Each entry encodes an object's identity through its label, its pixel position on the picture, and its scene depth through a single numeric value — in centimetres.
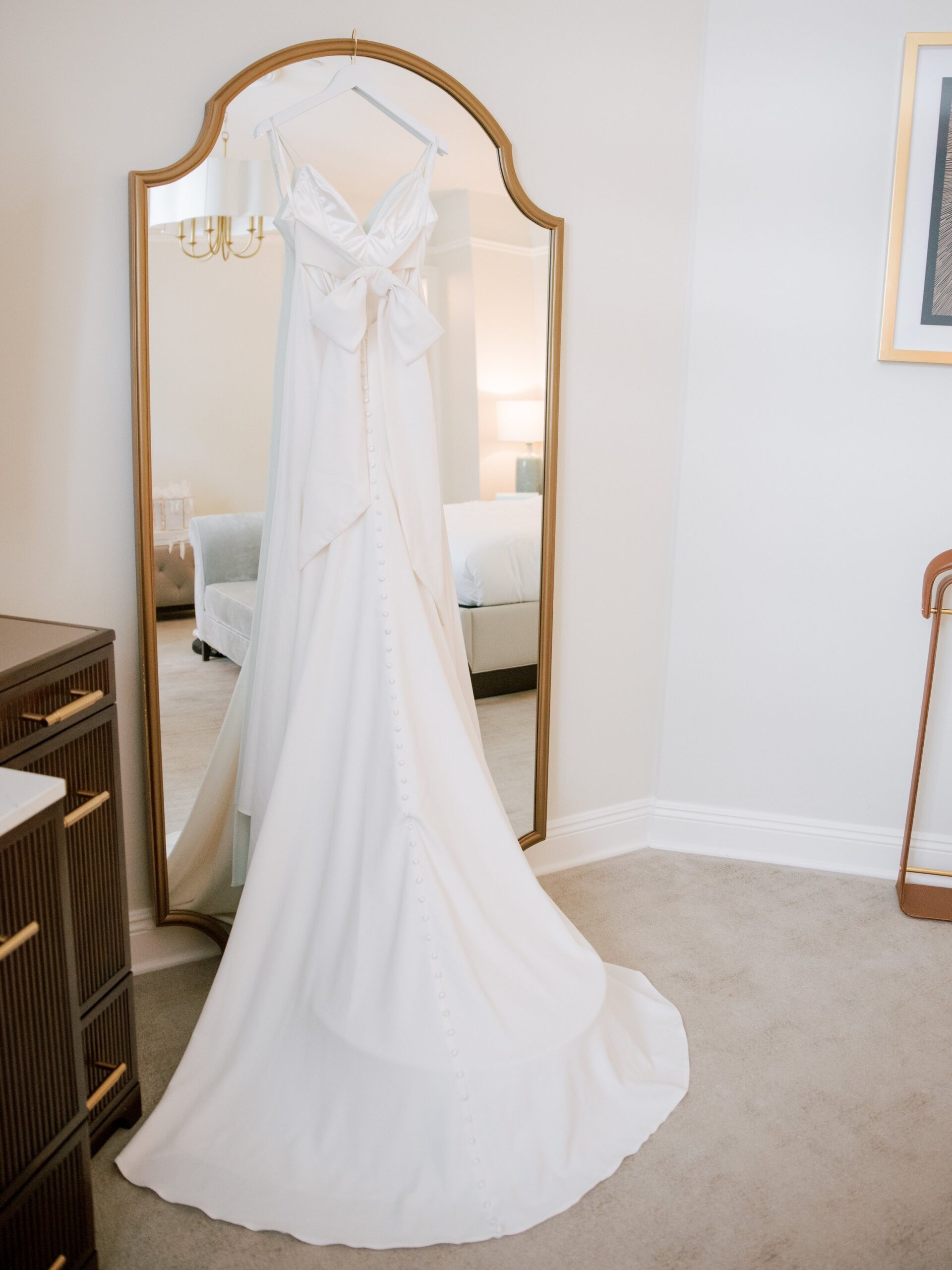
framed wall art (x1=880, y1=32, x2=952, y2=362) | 244
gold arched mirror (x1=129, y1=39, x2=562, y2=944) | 195
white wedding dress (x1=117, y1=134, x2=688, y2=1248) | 165
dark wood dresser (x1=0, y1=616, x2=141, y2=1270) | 142
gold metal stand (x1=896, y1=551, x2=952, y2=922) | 251
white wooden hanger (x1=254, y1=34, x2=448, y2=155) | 194
